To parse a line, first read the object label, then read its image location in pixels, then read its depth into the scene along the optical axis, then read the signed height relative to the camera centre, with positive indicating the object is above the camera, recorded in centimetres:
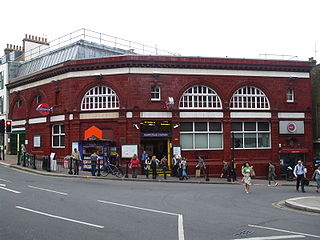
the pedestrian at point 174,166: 2648 -167
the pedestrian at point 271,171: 2651 -207
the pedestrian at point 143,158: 2630 -107
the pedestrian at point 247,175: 1926 -170
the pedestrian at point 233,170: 2564 -193
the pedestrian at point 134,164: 2476 -140
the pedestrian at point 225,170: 2673 -198
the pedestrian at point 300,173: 2050 -171
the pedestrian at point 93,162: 2445 -124
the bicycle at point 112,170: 2517 -182
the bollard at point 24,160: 2763 -122
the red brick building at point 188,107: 2778 +280
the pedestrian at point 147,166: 2531 -159
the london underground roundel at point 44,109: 2938 +276
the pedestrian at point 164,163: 2495 -139
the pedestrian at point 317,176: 2089 -192
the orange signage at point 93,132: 2750 +82
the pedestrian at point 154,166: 2483 -154
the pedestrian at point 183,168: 2528 -176
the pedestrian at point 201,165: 2662 -165
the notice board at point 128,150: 2694 -51
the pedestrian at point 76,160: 2459 -110
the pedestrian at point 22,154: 2772 -79
